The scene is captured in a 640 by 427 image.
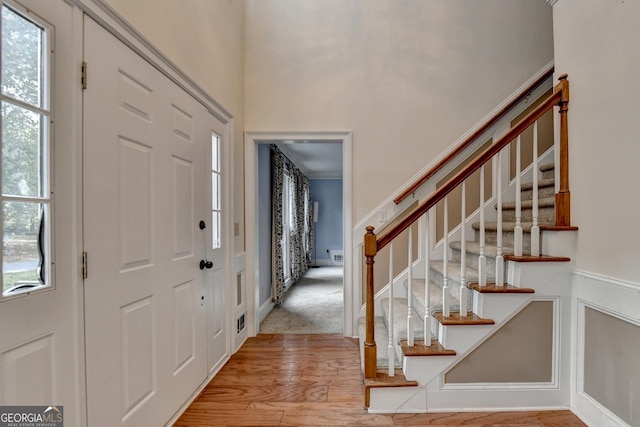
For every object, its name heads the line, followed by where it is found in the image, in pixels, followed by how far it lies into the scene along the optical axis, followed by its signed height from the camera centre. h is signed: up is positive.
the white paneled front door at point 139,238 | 1.24 -0.14
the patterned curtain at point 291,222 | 3.91 -0.21
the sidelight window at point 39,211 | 0.94 +0.00
